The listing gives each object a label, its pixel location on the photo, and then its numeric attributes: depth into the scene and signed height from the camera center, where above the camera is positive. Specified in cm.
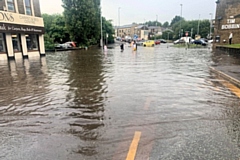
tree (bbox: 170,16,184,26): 16225 +1684
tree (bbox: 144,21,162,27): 17994 +1599
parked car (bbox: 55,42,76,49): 4014 -45
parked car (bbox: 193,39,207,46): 5037 -45
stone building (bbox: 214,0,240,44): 3294 +312
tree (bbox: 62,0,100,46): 4088 +465
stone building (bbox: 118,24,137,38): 13204 +761
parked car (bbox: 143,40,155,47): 5194 -68
